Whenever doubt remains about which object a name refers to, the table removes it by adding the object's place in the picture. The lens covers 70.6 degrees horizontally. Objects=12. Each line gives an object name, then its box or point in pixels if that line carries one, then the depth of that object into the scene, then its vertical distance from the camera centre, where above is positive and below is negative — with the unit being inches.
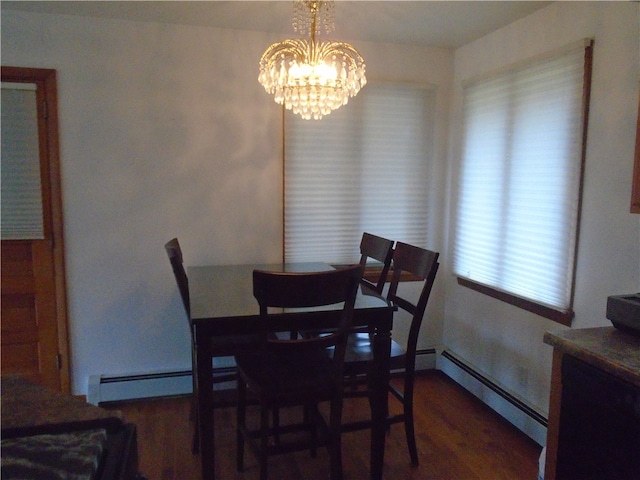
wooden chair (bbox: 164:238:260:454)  79.6 -27.2
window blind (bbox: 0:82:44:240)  103.3 +5.5
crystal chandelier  77.0 +20.9
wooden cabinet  51.3 -25.6
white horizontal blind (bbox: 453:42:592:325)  87.7 +3.6
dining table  71.7 -21.8
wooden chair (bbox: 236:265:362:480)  65.4 -29.5
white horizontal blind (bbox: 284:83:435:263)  119.9 +6.1
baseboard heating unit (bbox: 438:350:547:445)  96.8 -48.0
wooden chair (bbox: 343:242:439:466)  83.4 -30.2
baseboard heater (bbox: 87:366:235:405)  111.6 -49.0
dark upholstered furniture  27.4 -16.5
